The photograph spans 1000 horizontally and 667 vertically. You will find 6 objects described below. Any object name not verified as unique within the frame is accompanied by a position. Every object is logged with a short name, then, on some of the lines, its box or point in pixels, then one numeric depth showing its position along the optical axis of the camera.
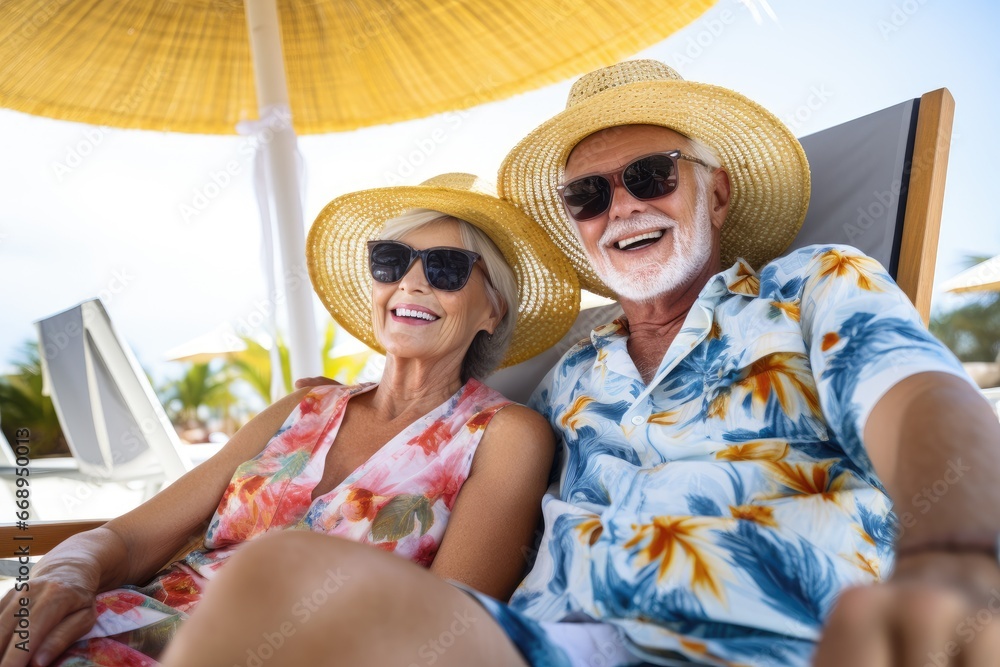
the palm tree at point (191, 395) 21.27
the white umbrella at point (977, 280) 7.50
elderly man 0.85
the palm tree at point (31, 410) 17.44
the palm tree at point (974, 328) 20.93
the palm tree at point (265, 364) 11.17
